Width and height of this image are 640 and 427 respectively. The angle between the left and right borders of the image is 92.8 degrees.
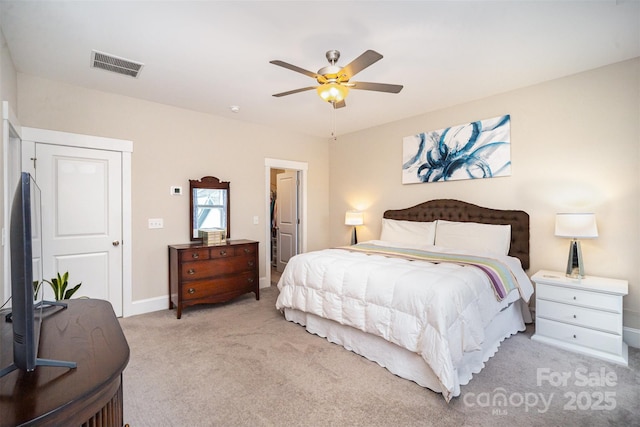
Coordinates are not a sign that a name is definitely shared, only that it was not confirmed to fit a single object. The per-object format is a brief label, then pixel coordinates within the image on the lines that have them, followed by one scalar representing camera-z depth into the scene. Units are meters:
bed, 2.17
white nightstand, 2.60
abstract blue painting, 3.70
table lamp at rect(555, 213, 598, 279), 2.83
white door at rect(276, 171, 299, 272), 5.81
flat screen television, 0.83
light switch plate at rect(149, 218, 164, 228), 3.90
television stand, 0.71
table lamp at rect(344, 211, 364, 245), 5.12
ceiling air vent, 2.74
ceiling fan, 2.33
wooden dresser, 3.67
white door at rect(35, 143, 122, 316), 3.24
